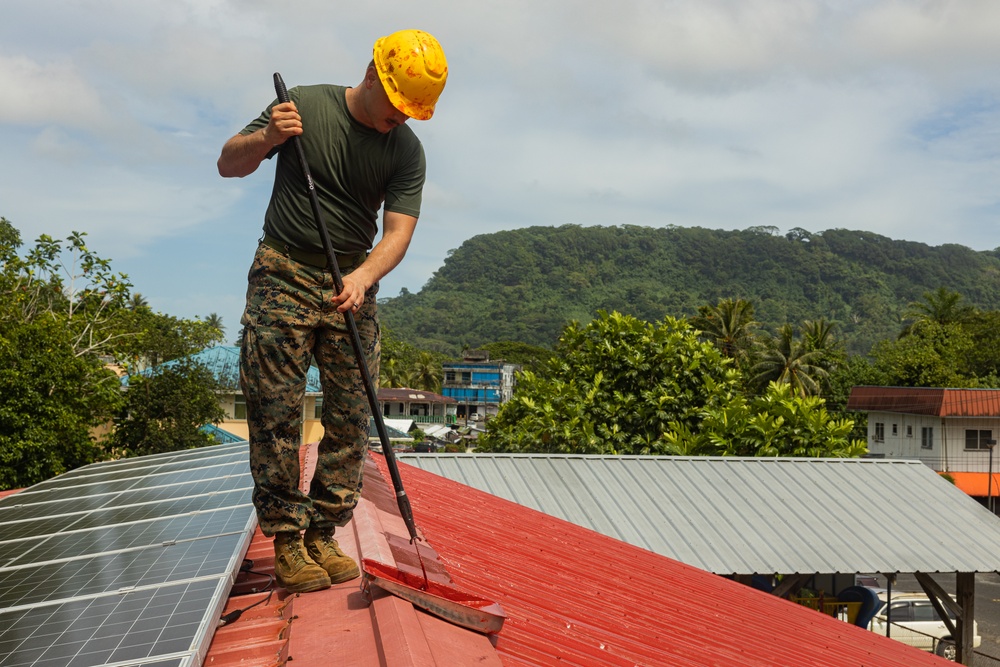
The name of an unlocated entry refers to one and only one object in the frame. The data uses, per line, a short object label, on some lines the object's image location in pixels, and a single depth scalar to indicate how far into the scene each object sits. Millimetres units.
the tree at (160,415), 26906
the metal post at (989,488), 36844
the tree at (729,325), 51969
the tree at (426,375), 99188
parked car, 20416
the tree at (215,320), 107012
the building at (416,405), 78750
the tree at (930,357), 50531
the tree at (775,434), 18953
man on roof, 3156
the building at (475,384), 112375
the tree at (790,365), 47688
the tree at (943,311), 59288
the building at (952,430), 39406
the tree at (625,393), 21953
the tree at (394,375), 89812
